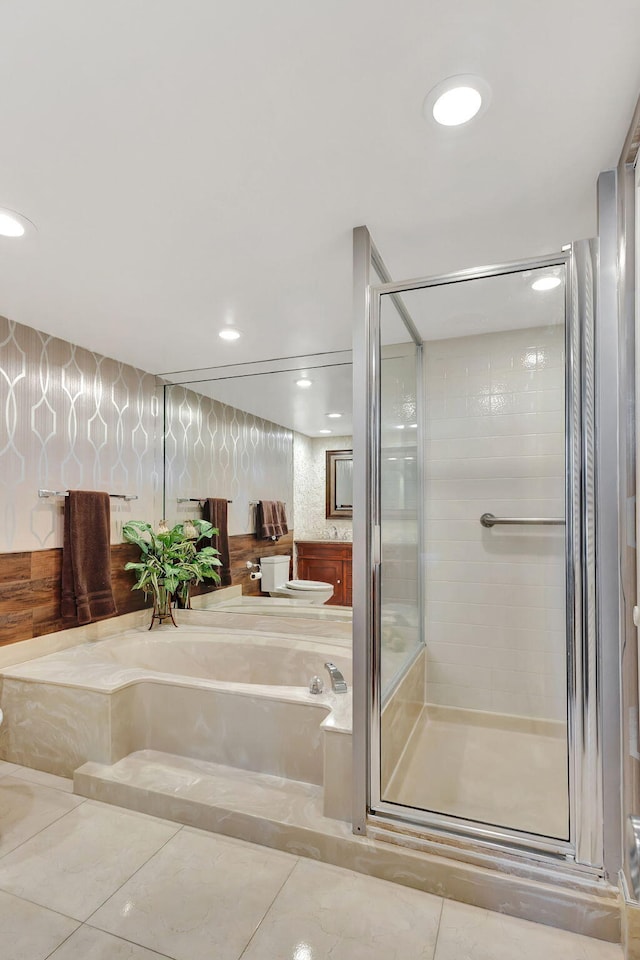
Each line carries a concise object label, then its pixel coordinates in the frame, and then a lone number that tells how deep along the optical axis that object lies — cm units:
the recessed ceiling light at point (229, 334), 284
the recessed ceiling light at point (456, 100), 119
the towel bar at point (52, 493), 278
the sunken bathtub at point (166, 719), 211
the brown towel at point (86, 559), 287
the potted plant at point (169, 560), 332
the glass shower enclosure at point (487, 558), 163
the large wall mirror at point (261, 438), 310
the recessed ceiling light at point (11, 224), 171
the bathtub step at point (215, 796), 187
